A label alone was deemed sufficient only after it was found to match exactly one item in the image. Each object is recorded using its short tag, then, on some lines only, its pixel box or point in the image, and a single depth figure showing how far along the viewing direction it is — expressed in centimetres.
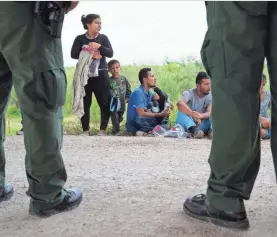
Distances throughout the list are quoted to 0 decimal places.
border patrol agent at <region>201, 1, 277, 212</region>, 173
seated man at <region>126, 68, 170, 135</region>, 534
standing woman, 538
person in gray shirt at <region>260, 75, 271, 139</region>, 482
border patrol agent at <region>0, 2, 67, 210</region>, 194
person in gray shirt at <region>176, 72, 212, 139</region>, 509
